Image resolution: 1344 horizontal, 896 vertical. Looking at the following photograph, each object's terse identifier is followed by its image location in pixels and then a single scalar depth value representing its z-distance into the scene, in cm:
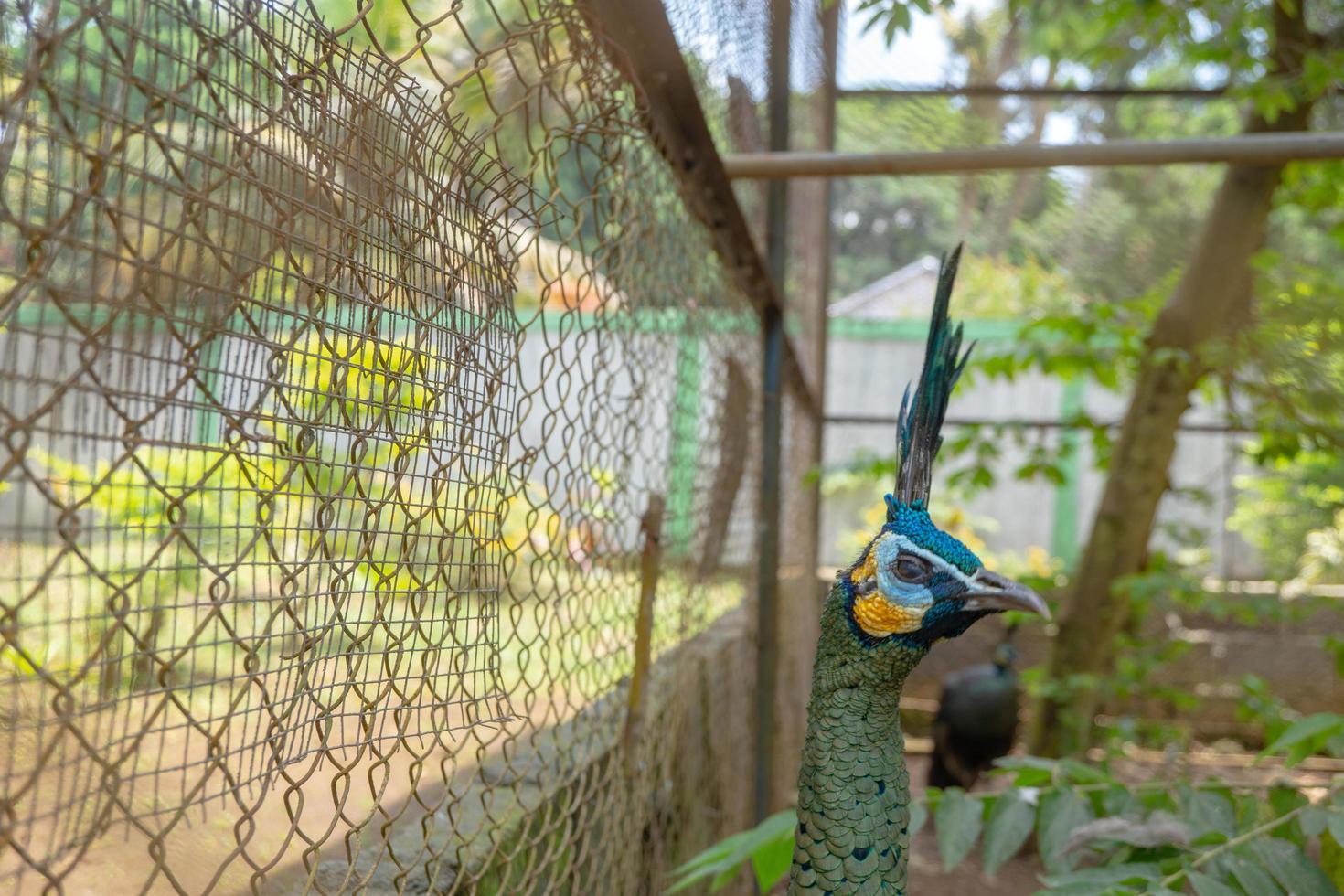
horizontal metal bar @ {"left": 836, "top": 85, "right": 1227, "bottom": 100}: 200
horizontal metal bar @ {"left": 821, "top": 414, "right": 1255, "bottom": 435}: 243
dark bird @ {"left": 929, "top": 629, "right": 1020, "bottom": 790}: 208
